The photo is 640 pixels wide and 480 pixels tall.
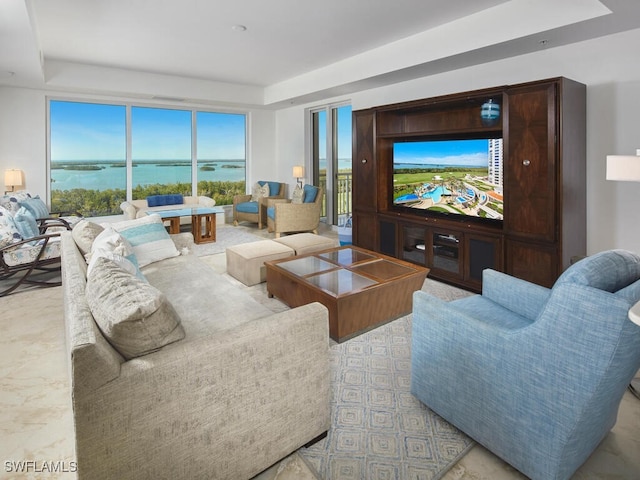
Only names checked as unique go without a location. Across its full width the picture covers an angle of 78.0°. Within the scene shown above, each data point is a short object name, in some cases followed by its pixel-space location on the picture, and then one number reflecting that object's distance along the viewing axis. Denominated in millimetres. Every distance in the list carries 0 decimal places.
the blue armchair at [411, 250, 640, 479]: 1312
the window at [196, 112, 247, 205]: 7879
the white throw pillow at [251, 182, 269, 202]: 7770
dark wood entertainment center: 3240
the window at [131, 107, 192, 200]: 7164
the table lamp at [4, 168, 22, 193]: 5605
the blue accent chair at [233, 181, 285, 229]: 7379
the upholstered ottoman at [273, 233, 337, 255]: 4258
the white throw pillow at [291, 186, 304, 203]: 7015
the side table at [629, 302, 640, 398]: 1102
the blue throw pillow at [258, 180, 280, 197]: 7830
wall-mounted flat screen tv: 3873
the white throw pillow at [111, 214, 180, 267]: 3303
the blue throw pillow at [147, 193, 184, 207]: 6922
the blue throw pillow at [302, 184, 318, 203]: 6793
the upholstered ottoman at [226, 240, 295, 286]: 4039
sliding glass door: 7082
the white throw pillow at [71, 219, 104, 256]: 2922
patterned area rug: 1681
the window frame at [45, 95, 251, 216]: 6289
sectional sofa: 1221
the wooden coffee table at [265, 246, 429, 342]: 2848
